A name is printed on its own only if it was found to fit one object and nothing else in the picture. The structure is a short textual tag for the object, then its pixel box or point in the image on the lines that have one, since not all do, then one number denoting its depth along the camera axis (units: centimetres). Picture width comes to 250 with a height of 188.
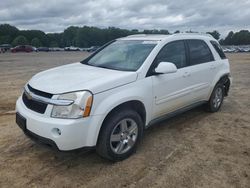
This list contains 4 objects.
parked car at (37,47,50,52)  4987
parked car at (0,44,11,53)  3974
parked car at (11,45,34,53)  3944
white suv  253
